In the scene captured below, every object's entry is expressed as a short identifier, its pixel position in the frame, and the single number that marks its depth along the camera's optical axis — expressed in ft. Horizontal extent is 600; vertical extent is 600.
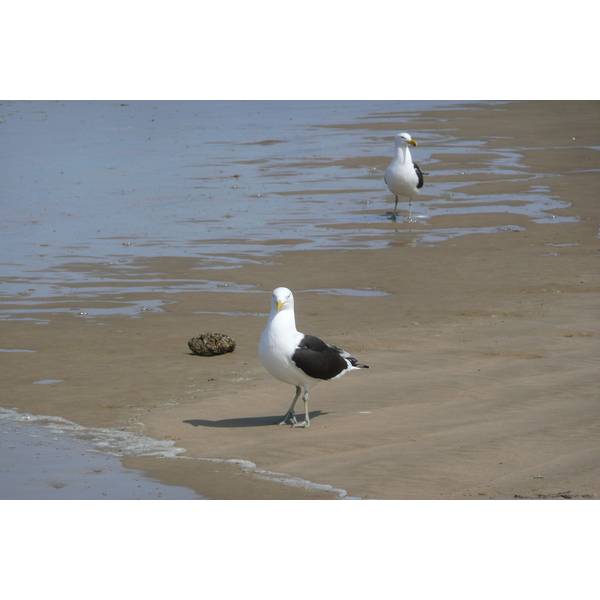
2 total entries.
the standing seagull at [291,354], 50.60
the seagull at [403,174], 119.03
